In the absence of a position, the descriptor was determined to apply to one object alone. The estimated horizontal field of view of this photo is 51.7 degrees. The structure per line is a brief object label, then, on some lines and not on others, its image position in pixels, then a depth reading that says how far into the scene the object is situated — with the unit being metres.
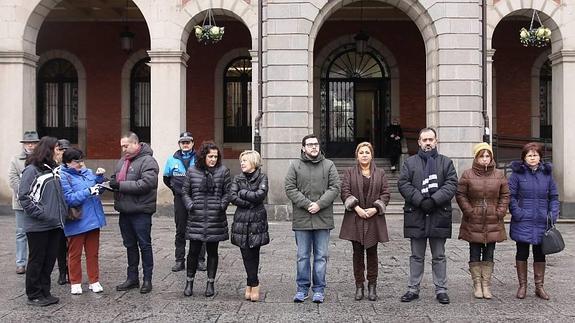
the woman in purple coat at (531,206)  6.46
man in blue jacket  7.75
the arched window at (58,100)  19.78
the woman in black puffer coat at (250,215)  6.21
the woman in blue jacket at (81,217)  6.52
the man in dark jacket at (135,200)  6.62
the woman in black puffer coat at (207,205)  6.41
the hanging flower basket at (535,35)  13.85
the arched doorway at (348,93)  19.56
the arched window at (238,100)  19.52
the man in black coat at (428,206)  6.28
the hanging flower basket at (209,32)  13.97
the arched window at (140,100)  19.62
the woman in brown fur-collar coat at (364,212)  6.30
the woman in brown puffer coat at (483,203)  6.39
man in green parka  6.30
